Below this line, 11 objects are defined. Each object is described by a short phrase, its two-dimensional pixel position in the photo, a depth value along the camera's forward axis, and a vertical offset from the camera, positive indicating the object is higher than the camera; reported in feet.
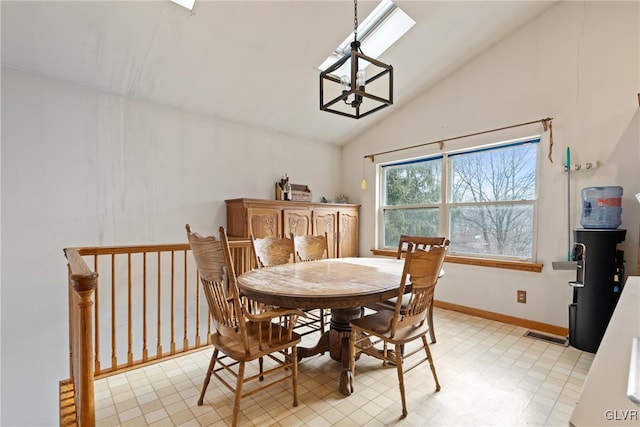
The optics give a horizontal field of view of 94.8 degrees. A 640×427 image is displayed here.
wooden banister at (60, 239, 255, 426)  6.20 -3.22
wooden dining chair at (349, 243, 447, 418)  5.52 -2.20
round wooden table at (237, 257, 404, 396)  5.32 -1.50
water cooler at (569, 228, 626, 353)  7.94 -1.91
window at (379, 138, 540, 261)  10.75 +0.54
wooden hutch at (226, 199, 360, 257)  11.86 -0.35
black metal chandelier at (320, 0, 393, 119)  5.99 +2.88
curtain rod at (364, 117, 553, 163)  9.85 +3.06
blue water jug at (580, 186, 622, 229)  8.20 +0.15
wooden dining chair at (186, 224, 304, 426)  5.23 -2.16
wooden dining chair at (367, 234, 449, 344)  7.71 -1.20
